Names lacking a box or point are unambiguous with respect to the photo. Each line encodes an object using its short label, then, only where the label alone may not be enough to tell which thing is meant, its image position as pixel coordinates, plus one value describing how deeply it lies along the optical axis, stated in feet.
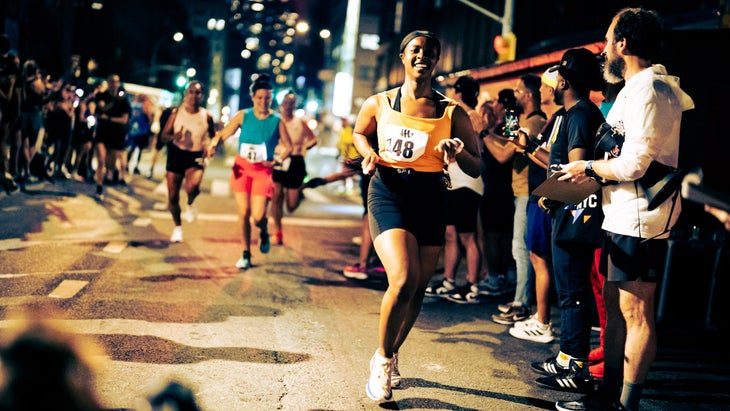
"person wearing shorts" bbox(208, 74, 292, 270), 27.91
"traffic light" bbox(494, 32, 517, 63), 63.00
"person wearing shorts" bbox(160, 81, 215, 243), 30.89
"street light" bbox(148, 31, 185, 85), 183.99
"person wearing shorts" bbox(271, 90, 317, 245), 34.21
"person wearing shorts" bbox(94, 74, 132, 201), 49.75
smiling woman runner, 14.25
